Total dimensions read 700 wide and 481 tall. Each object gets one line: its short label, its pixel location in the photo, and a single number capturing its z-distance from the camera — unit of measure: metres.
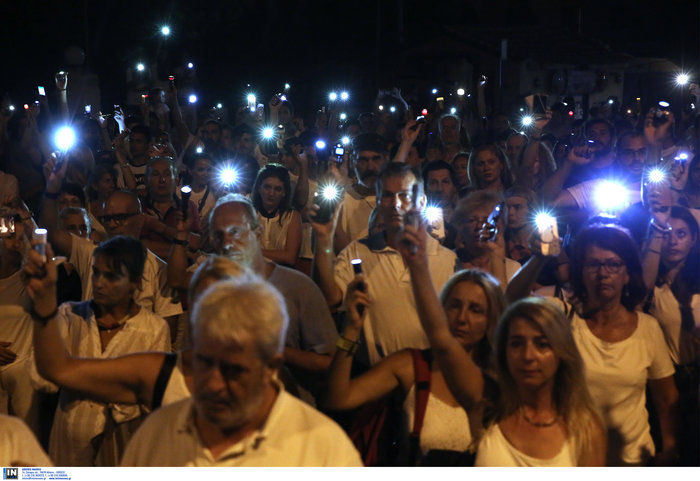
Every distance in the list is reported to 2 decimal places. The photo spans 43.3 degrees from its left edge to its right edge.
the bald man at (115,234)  4.66
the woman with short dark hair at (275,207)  5.54
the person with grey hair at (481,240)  4.27
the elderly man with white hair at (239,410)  2.30
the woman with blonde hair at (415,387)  3.11
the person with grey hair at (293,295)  3.76
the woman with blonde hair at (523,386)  2.87
